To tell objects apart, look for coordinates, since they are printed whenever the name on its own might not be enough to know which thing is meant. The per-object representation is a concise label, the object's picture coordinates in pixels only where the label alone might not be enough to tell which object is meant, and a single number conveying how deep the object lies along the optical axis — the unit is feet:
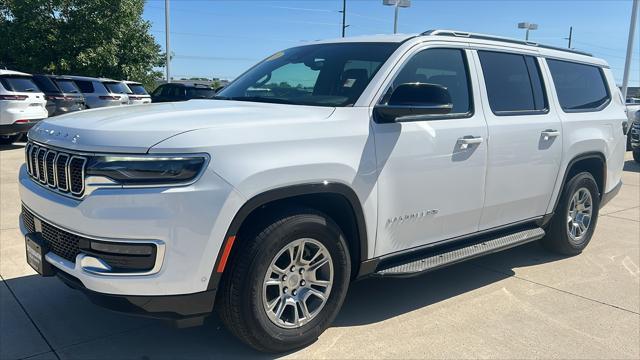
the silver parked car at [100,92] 60.03
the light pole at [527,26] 133.90
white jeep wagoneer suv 9.14
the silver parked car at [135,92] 63.71
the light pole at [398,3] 105.70
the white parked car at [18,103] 40.52
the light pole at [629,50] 76.95
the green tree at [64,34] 78.54
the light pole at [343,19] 112.37
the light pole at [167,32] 88.63
